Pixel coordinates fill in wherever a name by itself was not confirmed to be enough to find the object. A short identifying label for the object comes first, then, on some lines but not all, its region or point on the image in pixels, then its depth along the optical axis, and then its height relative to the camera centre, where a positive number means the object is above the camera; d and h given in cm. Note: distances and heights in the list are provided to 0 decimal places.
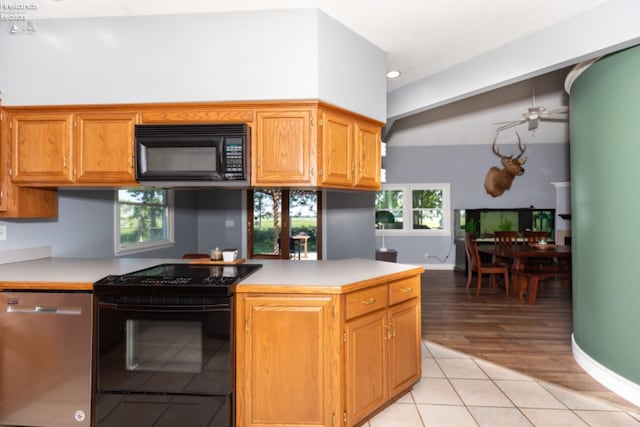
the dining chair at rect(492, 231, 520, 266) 616 -46
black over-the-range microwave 233 +42
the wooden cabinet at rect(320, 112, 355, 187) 244 +46
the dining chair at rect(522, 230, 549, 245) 566 -36
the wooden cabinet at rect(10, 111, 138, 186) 246 +48
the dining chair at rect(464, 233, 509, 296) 542 -83
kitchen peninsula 194 -74
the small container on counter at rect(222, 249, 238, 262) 274 -32
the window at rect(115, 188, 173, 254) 405 -6
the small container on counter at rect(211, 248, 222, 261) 278 -32
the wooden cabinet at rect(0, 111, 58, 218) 245 +15
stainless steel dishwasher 202 -82
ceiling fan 462 +137
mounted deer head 713 +72
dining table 491 -57
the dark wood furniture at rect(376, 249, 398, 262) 550 -65
